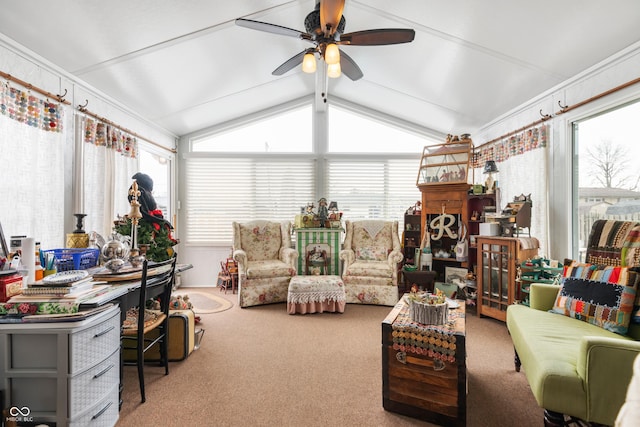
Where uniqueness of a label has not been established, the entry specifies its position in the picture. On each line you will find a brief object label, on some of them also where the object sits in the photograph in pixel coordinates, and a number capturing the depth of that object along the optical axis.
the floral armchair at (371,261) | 3.97
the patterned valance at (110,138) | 3.02
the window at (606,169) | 2.58
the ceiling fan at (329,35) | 2.17
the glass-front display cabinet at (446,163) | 3.97
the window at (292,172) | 5.07
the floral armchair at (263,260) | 3.91
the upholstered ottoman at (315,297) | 3.61
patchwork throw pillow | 1.73
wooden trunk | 1.64
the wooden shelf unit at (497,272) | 3.11
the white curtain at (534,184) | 3.24
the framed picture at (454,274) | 4.02
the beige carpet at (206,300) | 3.80
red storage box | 1.52
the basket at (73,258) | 2.05
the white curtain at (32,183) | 2.23
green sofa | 1.22
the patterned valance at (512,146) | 3.29
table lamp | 3.70
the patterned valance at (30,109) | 2.21
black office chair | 1.86
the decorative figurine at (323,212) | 4.54
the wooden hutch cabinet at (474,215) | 3.92
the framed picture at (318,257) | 4.40
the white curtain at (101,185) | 3.01
